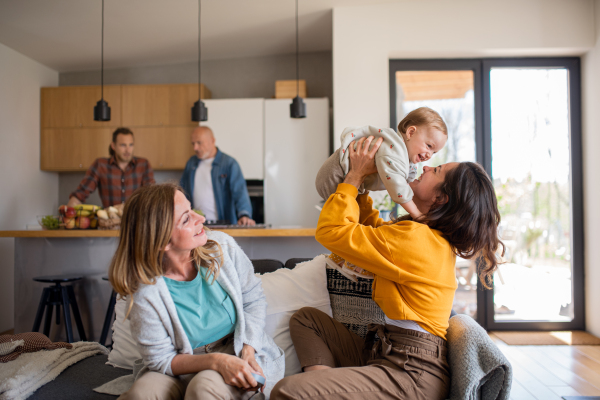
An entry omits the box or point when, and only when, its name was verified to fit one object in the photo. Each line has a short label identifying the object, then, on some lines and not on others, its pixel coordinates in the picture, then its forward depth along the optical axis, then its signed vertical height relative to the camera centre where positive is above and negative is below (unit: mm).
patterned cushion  1607 -404
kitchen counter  2766 -193
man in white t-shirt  3709 +208
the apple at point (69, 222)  2964 -122
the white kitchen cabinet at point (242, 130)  4551 +830
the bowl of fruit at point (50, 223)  3018 -130
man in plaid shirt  3835 +284
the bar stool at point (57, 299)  2737 -638
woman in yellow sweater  1214 -210
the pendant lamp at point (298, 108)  3434 +801
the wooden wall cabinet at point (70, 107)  4816 +1153
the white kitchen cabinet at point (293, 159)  4473 +492
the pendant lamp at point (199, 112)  3580 +808
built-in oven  4617 +36
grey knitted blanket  1247 -509
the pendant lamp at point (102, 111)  3438 +785
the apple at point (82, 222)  2961 -123
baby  1374 +162
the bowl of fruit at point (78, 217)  2967 -87
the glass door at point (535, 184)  3764 +173
